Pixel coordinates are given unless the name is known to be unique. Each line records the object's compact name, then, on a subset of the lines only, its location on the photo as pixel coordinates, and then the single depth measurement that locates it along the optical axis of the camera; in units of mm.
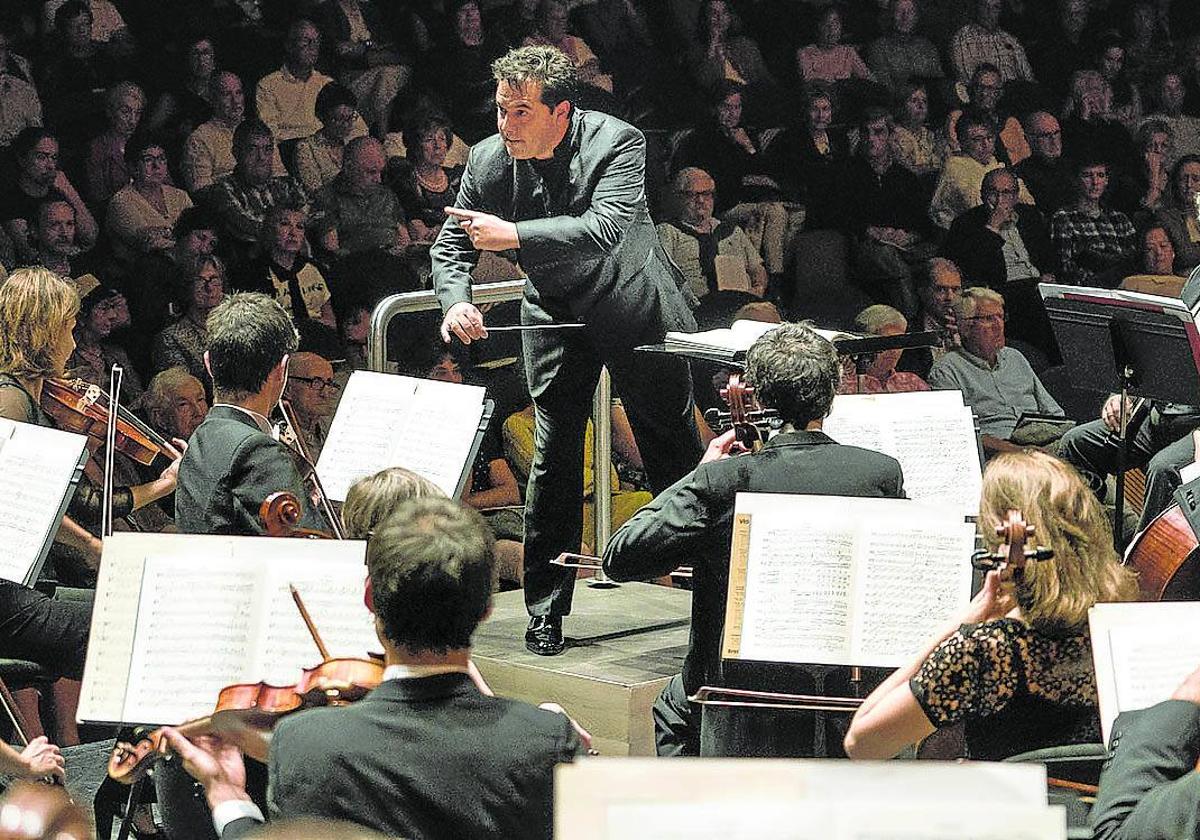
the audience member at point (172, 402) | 13539
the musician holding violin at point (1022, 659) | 5301
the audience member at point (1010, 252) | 18422
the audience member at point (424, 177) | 15844
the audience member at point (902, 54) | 18891
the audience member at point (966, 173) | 18719
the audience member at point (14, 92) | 13484
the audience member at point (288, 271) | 14656
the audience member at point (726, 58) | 18062
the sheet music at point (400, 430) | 8430
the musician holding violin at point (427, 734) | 4203
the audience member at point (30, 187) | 13375
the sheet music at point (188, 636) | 6027
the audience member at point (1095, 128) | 19422
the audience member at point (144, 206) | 13852
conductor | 9375
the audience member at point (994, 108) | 19109
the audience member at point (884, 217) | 18281
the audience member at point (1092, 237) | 18969
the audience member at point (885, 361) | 16391
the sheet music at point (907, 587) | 6504
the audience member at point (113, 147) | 13820
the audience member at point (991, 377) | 16031
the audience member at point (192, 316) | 13789
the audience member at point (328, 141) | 15242
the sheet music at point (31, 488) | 7797
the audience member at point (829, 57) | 18578
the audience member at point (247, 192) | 14508
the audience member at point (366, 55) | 15633
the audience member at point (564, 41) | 17016
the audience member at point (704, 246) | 17609
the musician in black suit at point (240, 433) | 7074
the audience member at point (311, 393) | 14469
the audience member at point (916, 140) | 18719
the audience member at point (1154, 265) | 18812
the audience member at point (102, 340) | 13500
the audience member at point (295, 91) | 14977
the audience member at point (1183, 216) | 19234
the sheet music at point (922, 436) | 8477
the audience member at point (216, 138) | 14352
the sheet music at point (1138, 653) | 5016
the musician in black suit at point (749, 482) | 6816
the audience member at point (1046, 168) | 19094
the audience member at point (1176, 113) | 19672
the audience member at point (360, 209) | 15305
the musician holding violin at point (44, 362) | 8711
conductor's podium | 8828
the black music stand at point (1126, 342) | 8709
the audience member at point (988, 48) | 19281
